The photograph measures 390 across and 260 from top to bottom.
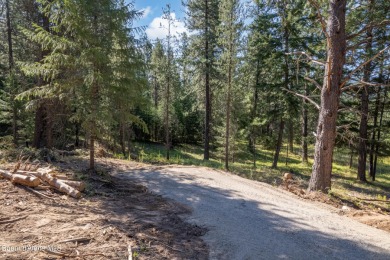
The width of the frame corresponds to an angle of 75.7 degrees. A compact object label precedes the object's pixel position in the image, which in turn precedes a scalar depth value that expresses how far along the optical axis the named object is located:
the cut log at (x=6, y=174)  5.46
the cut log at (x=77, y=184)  5.41
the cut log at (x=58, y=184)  5.11
